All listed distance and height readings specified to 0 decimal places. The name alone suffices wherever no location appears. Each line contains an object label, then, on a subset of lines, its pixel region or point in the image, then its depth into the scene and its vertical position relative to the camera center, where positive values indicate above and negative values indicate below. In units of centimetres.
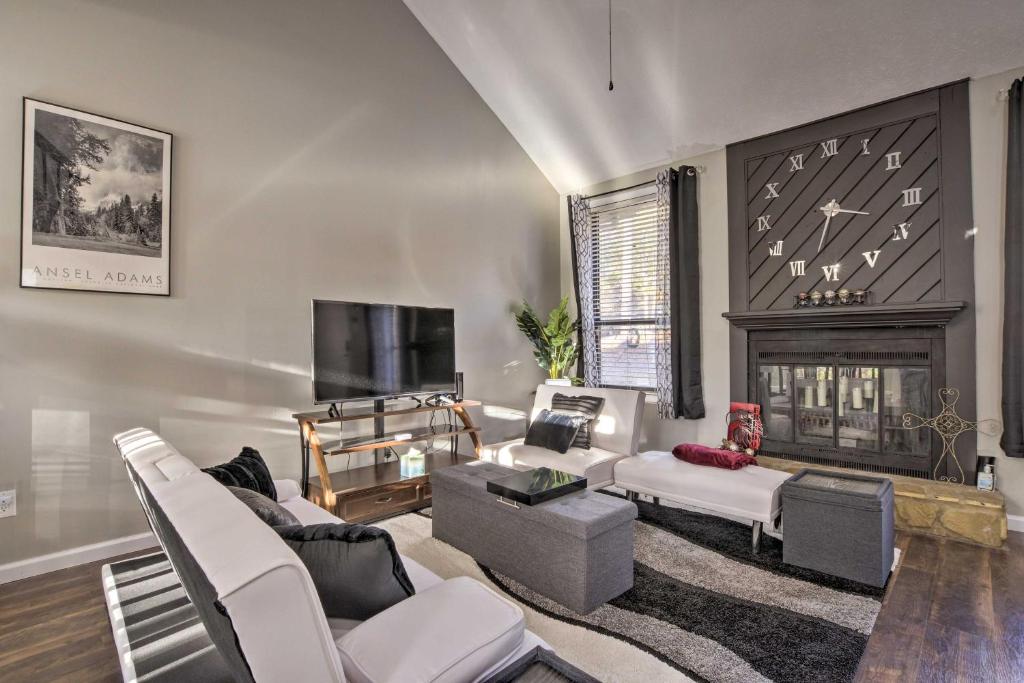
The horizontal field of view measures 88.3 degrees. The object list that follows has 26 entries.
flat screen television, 345 -3
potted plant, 513 +7
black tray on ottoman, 241 -67
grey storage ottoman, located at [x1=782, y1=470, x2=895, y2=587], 244 -89
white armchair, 339 -73
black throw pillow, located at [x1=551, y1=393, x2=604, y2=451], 368 -46
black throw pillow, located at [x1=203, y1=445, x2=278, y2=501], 187 -47
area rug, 186 -113
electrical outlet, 259 -75
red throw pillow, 309 -68
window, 494 +56
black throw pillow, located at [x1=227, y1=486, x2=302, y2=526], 130 -42
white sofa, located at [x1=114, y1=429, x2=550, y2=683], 80 -46
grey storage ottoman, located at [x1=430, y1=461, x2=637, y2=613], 218 -88
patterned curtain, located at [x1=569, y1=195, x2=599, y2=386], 536 +73
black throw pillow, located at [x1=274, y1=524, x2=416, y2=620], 117 -50
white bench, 277 -80
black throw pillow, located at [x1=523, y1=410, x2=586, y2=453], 360 -60
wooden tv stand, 324 -87
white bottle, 318 -84
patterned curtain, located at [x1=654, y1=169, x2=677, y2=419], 462 +34
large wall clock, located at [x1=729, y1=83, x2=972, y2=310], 345 +100
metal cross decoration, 330 -53
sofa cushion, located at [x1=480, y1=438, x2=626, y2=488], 334 -77
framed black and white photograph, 266 +79
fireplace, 352 -36
